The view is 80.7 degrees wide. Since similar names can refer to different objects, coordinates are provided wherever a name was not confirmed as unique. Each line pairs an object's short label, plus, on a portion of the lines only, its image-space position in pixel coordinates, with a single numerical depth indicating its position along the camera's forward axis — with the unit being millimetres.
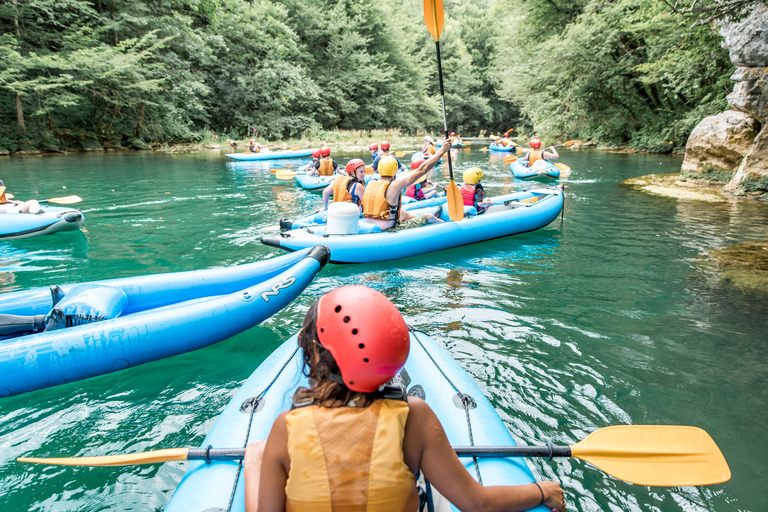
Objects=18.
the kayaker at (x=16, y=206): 6203
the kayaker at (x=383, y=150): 9312
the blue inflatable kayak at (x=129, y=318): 2549
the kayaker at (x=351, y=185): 6375
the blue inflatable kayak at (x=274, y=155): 16266
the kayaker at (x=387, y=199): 5312
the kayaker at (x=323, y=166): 10430
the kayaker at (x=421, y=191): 7945
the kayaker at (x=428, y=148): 10750
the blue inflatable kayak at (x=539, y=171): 11336
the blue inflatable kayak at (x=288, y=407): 1531
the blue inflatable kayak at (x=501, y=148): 19083
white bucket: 5113
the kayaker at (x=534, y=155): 11734
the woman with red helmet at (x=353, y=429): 1072
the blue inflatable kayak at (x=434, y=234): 5105
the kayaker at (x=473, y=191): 6496
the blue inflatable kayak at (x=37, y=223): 6008
